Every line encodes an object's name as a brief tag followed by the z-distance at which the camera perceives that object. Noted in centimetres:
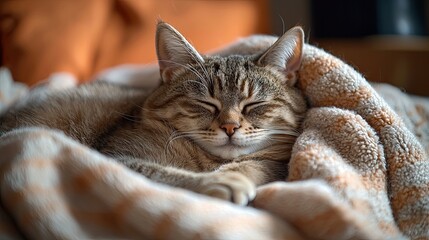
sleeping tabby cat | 37
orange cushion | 68
